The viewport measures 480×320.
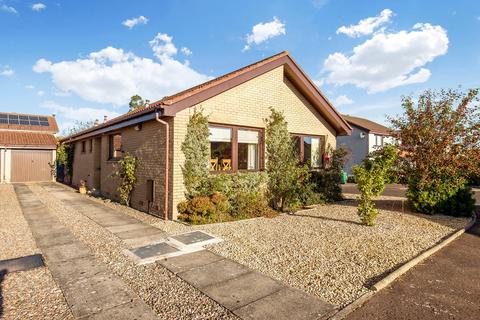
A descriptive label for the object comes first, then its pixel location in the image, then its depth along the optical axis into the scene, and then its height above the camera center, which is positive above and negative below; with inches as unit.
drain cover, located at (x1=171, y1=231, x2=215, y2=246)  251.3 -69.8
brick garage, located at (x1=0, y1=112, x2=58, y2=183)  874.1 +39.9
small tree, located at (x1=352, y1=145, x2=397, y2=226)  314.9 -17.5
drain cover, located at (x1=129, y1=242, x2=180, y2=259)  216.2 -71.3
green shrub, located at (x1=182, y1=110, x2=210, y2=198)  347.9 +11.3
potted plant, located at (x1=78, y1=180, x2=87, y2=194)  606.9 -54.7
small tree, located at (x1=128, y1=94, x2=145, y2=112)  1916.8 +431.1
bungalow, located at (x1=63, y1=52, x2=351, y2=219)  345.1 +57.7
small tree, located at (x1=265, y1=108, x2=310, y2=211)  425.1 -5.2
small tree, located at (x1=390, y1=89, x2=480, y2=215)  380.5 +22.1
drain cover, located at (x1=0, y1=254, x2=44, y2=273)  191.3 -72.7
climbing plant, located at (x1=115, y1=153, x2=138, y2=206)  414.0 -19.9
